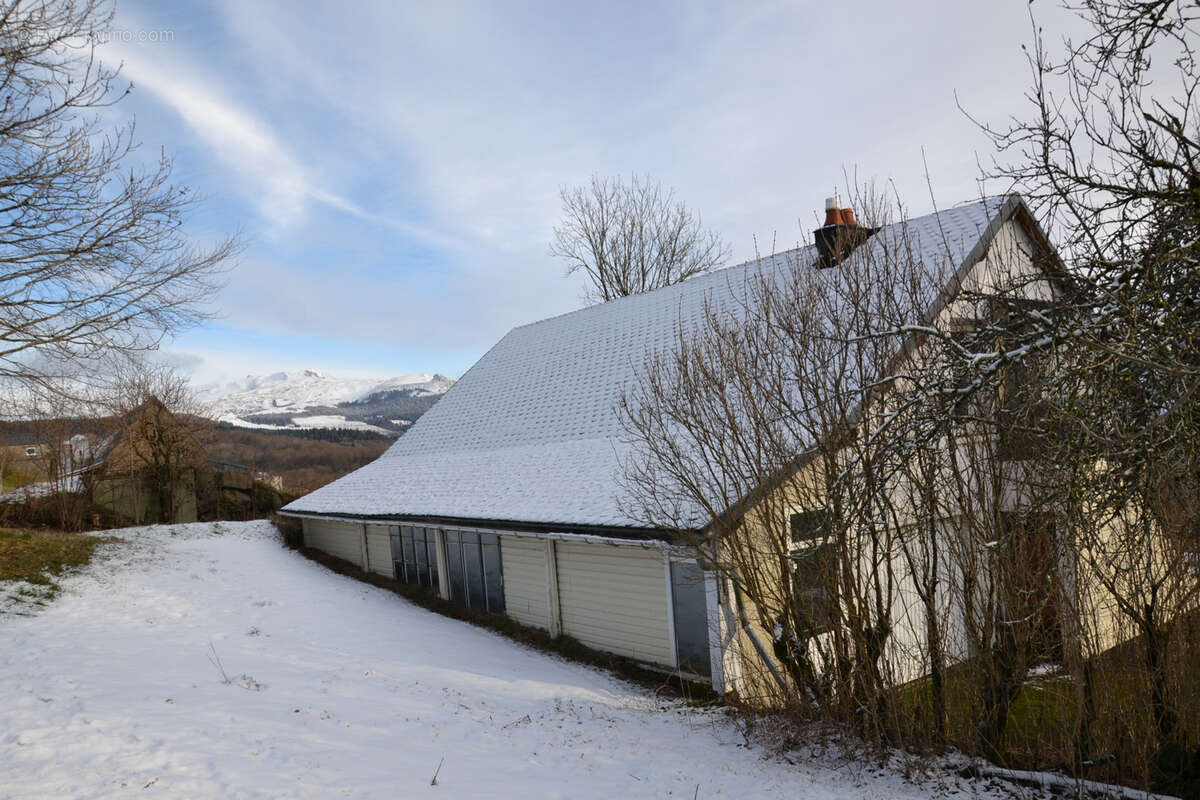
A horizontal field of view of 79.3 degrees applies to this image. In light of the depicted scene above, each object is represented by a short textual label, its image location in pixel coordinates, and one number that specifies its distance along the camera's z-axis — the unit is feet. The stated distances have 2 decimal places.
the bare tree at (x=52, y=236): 35.45
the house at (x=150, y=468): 96.94
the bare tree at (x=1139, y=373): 15.33
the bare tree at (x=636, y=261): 112.06
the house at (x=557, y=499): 36.11
